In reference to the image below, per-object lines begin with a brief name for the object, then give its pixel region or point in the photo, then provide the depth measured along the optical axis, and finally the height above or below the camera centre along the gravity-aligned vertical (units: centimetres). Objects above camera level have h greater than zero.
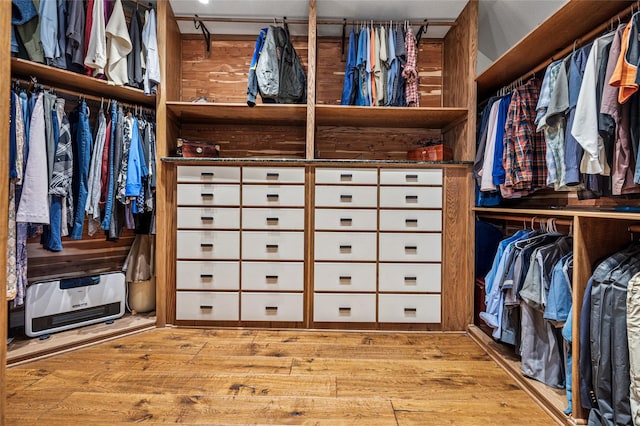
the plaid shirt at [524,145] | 198 +41
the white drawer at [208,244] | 252 -26
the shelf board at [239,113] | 258 +81
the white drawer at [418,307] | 251 -72
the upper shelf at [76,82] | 205 +88
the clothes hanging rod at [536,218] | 191 -3
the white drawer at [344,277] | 252 -50
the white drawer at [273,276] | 252 -50
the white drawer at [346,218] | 252 -6
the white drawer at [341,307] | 252 -73
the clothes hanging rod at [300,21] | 277 +161
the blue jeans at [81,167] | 223 +28
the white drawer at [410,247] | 252 -27
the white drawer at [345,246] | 252 -26
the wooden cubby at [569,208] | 147 +3
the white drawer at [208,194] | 251 +12
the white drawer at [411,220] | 252 -6
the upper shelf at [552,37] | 160 +99
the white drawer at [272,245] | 252 -26
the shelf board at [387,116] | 257 +80
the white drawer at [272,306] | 252 -73
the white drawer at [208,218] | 252 -6
